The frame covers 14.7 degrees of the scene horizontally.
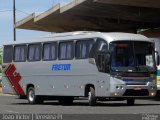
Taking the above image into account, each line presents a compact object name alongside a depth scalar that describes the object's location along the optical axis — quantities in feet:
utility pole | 201.77
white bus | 85.15
